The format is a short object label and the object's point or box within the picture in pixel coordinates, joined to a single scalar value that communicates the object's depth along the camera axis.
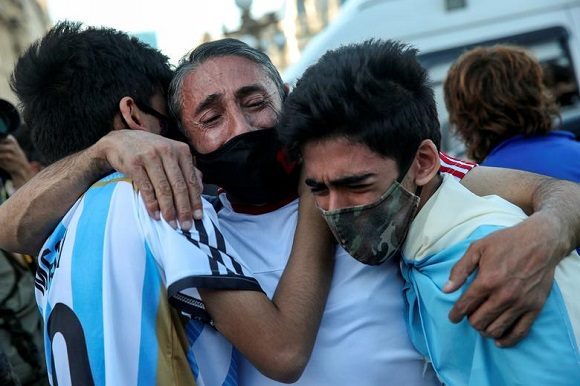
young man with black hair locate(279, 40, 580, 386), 1.54
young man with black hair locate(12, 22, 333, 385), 1.54
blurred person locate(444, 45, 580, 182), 2.99
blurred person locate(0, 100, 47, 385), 3.15
